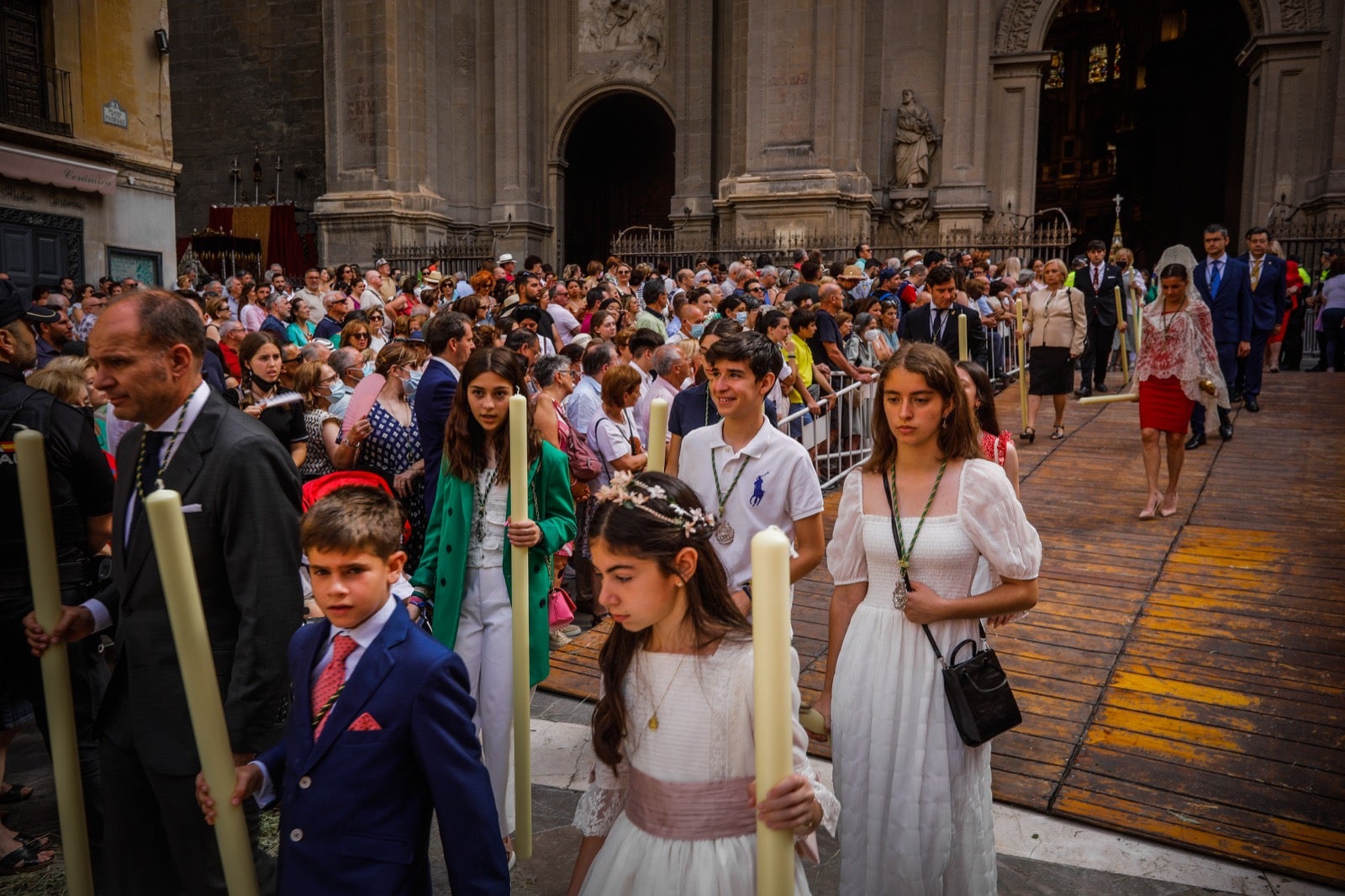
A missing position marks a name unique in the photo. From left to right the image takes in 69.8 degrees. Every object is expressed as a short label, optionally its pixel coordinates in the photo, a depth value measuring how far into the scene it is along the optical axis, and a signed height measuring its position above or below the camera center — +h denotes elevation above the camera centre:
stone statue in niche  21.69 +4.65
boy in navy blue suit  2.24 -0.97
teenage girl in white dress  2.88 -0.89
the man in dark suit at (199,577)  2.56 -0.64
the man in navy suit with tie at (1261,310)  11.28 +0.50
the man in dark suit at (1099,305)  11.92 +0.57
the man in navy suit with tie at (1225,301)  9.91 +0.54
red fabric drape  25.48 +2.54
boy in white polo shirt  3.65 -0.49
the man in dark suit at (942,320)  9.11 +0.28
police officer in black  3.59 -0.69
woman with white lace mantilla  7.35 -0.09
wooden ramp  3.98 -1.71
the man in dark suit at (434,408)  4.34 -0.30
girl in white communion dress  2.21 -0.85
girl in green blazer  3.69 -0.80
